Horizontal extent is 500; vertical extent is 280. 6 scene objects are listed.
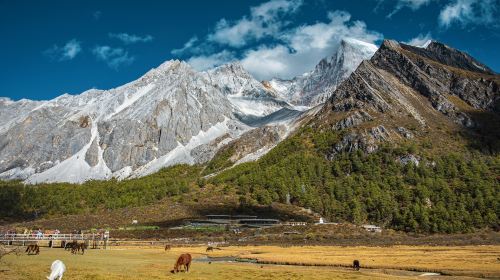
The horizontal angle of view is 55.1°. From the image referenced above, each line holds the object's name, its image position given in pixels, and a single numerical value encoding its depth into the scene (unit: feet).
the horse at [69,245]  241.10
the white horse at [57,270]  109.50
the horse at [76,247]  236.38
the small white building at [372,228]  573.70
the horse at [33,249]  214.46
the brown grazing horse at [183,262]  157.06
